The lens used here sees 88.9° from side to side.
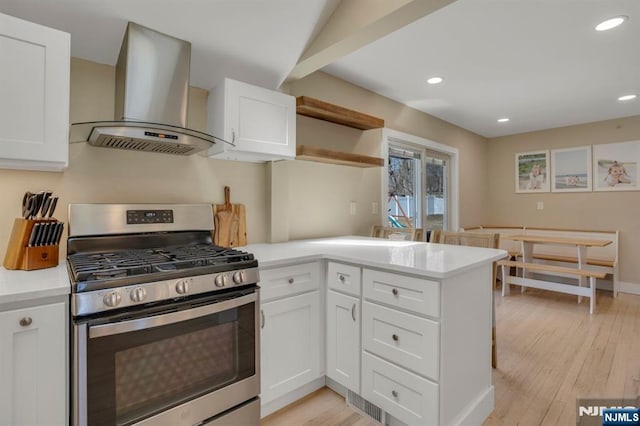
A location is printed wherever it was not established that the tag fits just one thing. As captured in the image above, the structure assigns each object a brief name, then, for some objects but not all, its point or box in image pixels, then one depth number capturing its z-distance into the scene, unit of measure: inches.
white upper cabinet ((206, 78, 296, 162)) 78.5
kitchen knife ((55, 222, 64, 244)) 59.5
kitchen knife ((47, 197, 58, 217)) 62.1
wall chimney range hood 63.6
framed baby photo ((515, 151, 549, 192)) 200.7
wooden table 152.7
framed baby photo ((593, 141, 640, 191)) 171.8
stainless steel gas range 47.1
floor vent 70.8
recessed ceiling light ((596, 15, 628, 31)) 83.0
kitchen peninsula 59.0
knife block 56.0
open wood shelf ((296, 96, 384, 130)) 94.0
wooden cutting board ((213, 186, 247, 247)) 86.7
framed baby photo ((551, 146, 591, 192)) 186.1
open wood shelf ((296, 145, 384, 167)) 93.0
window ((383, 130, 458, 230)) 145.6
